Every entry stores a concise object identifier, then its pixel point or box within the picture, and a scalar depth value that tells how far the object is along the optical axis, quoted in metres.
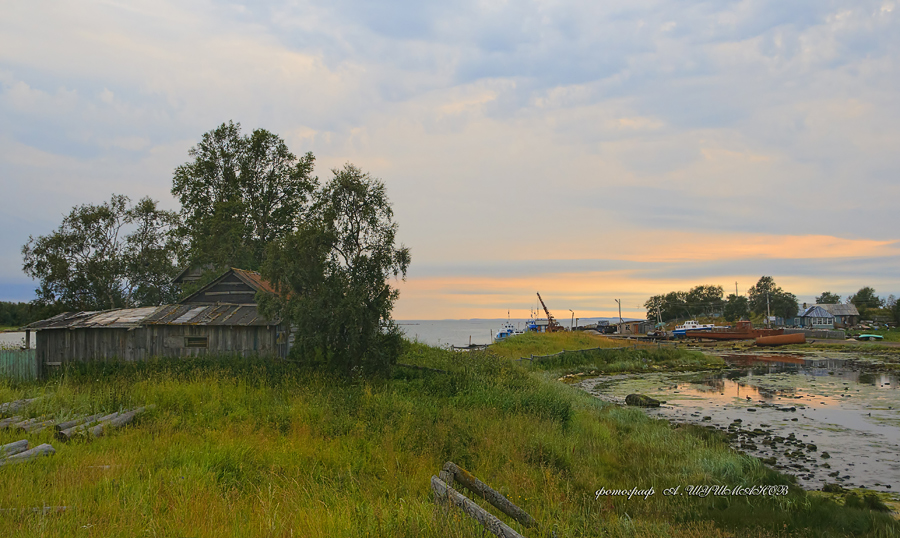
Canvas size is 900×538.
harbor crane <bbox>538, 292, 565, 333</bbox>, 72.95
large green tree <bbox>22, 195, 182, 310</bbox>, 37.53
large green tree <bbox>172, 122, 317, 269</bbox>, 37.84
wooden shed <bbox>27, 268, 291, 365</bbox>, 20.44
